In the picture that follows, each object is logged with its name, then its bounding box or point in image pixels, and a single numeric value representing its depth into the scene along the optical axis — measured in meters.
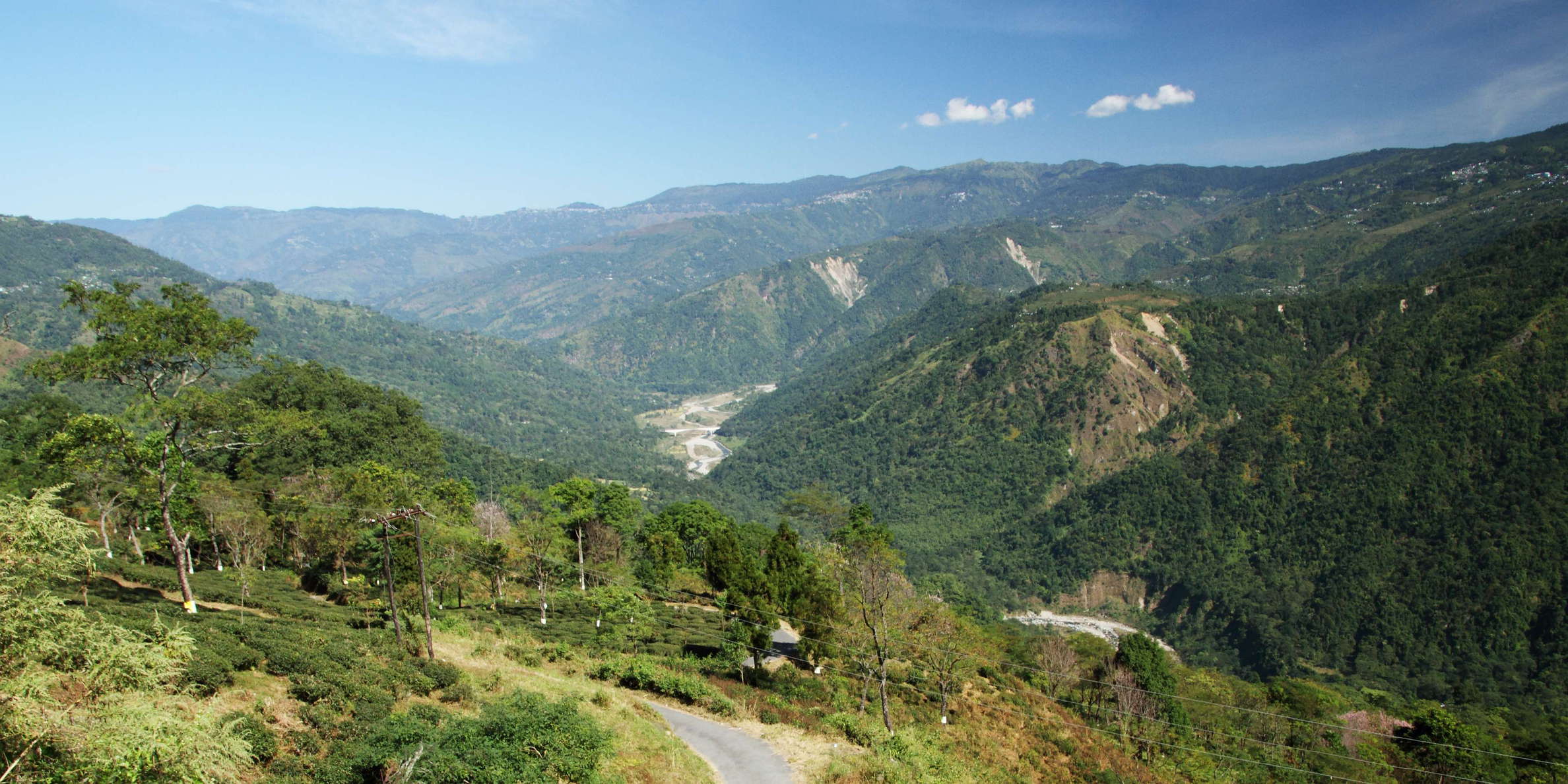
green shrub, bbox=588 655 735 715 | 41.06
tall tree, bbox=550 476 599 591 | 69.00
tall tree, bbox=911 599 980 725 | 45.75
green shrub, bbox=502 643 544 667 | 40.78
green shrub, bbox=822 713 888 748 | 36.09
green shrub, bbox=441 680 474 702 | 29.26
